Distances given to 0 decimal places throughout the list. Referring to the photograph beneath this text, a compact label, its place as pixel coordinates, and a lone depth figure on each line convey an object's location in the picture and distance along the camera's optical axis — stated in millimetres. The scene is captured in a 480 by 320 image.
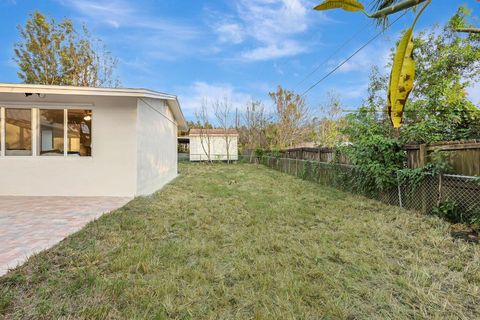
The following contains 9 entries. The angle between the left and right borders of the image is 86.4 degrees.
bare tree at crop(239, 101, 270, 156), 23312
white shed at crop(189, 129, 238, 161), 21531
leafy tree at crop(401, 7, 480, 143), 4809
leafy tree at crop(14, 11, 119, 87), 18406
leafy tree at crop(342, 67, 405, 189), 5445
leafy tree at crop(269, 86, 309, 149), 22016
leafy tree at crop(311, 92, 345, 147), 21047
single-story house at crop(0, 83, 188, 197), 6449
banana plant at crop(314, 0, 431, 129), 811
